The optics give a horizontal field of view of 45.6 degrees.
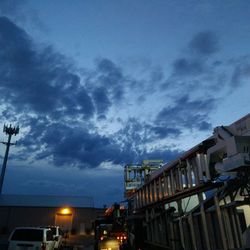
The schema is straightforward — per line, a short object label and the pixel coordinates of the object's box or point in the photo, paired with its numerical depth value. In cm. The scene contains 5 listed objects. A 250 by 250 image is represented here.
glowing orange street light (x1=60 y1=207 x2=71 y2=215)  4206
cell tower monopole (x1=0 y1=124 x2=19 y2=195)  3554
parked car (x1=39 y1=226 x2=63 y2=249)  2073
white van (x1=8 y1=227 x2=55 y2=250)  1361
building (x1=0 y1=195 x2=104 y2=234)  4069
